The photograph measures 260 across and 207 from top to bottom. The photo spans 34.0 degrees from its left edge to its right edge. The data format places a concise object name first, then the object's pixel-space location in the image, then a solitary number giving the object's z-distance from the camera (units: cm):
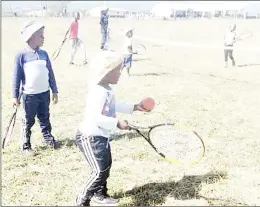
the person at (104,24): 2142
